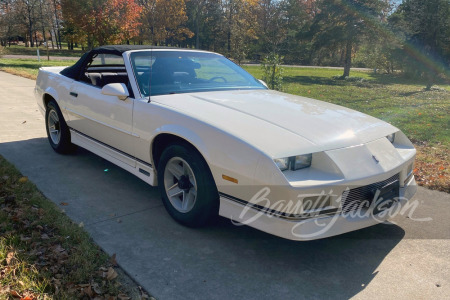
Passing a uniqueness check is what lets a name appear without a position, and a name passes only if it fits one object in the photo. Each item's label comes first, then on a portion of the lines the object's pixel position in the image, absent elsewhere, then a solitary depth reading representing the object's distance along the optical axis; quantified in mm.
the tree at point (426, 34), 18438
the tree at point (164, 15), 32938
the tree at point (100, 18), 18375
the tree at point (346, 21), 23062
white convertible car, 2652
